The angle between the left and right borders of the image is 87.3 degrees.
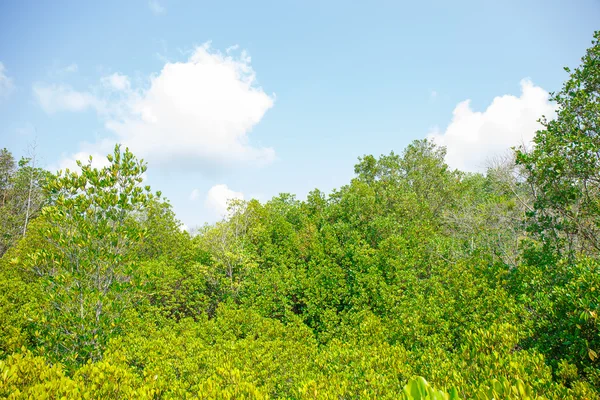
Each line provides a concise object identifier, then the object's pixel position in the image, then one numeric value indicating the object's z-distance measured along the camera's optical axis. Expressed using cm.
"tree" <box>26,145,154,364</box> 695
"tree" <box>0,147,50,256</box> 2694
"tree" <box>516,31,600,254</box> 874
